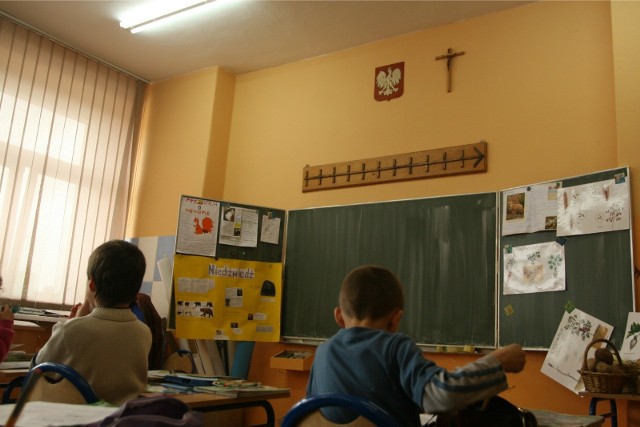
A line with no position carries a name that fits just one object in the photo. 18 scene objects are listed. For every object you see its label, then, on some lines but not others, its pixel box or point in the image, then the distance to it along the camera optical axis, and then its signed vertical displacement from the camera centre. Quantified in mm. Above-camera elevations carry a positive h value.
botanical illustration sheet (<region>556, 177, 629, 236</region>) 3318 +687
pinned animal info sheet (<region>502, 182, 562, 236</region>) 3613 +711
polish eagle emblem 4621 +1801
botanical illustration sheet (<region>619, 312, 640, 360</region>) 3078 -43
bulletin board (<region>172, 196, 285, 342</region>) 4438 +237
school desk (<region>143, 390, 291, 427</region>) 1681 -295
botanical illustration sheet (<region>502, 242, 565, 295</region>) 3523 +337
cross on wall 4363 +1904
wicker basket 2811 -236
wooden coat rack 4109 +1078
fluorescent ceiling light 4453 +2177
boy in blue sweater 1319 -119
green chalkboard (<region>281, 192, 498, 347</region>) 3840 +381
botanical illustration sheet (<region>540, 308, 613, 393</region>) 3273 -102
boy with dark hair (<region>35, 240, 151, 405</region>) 1760 -128
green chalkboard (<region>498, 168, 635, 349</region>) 3262 +207
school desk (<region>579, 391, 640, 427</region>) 2734 -333
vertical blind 4633 +1054
